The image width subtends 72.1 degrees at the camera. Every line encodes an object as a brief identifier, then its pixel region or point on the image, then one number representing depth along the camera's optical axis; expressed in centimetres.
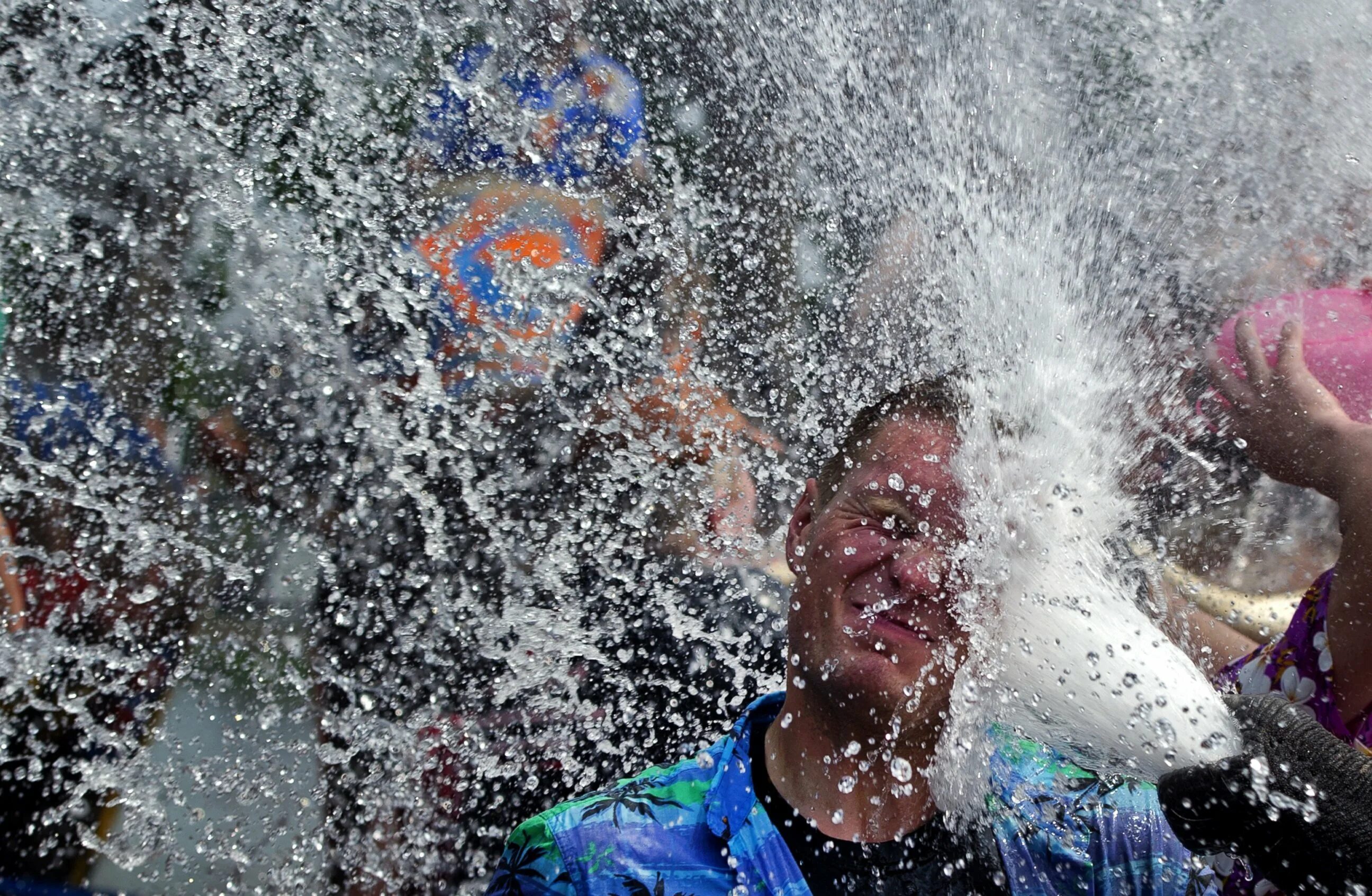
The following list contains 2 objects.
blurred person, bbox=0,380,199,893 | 248
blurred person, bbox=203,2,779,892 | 248
